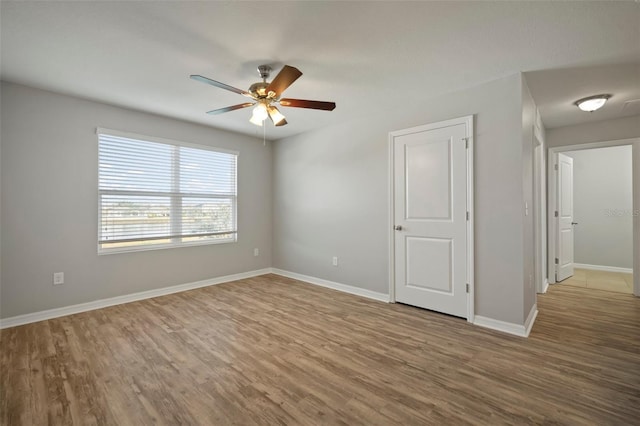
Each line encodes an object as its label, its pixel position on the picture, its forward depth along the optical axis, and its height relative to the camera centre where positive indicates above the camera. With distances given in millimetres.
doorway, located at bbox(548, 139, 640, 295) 4414 -43
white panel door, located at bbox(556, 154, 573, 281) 4484 -40
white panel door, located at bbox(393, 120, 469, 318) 3088 -36
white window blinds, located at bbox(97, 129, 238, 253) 3572 +297
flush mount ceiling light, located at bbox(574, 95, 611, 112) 3162 +1272
